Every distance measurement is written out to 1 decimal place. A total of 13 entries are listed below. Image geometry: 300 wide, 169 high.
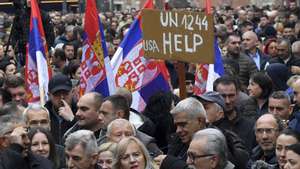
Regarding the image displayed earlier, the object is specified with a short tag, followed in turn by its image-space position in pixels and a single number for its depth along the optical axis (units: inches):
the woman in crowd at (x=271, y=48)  730.1
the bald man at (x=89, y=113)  444.1
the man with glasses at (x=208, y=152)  326.5
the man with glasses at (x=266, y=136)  389.0
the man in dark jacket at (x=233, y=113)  431.7
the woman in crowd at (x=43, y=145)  397.4
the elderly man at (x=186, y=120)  376.6
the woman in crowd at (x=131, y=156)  349.4
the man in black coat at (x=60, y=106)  489.8
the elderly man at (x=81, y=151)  368.9
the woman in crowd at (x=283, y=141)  360.1
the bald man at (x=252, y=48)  727.0
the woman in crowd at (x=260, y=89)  488.5
